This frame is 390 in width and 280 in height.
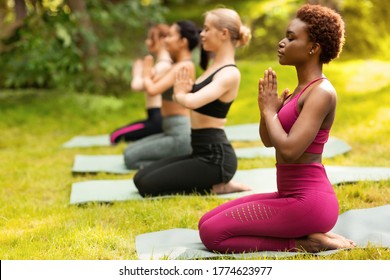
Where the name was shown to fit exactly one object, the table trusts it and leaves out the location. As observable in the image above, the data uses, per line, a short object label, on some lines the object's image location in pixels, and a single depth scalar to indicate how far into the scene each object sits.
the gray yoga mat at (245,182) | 8.62
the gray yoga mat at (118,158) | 10.91
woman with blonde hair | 8.30
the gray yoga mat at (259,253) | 6.07
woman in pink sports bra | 5.62
